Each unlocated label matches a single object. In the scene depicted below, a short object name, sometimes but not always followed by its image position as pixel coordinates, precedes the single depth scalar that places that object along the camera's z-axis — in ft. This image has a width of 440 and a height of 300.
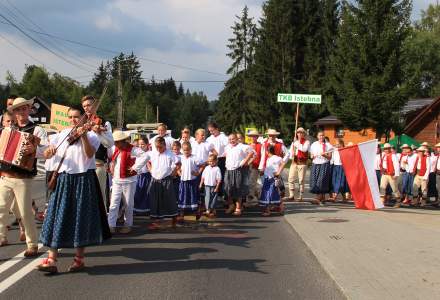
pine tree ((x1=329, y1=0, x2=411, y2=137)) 94.38
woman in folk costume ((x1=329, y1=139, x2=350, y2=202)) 51.42
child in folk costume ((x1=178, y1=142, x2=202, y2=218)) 37.47
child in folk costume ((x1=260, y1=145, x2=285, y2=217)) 41.34
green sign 66.39
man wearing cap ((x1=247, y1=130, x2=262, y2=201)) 47.81
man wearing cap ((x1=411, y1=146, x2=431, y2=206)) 55.16
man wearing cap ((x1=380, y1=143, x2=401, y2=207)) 54.03
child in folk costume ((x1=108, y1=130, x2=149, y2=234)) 31.48
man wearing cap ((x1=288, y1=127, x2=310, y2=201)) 50.34
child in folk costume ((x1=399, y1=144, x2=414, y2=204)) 56.44
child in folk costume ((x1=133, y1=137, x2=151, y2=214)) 36.83
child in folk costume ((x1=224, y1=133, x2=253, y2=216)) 41.68
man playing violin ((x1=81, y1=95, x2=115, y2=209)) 22.16
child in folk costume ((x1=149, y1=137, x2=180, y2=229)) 33.65
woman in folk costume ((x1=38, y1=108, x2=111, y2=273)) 21.12
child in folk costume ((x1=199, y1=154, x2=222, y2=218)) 39.40
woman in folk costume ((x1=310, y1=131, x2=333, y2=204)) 49.93
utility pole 170.91
